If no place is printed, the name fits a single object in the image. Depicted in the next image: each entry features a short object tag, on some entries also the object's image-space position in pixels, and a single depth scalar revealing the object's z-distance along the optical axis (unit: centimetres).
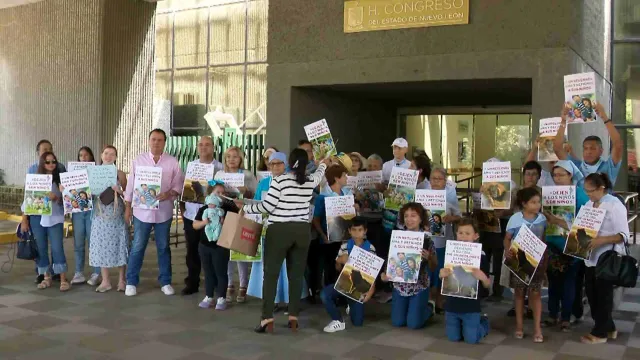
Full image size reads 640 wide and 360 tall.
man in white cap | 750
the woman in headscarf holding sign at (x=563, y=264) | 632
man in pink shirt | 770
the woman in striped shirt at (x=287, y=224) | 595
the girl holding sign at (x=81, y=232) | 807
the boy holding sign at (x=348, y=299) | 632
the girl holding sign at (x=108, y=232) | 781
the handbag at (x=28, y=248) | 799
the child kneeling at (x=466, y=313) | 587
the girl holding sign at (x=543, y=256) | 601
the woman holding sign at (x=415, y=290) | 636
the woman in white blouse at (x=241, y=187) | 725
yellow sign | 879
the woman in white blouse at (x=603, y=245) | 583
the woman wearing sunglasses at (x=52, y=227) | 796
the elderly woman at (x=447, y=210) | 682
